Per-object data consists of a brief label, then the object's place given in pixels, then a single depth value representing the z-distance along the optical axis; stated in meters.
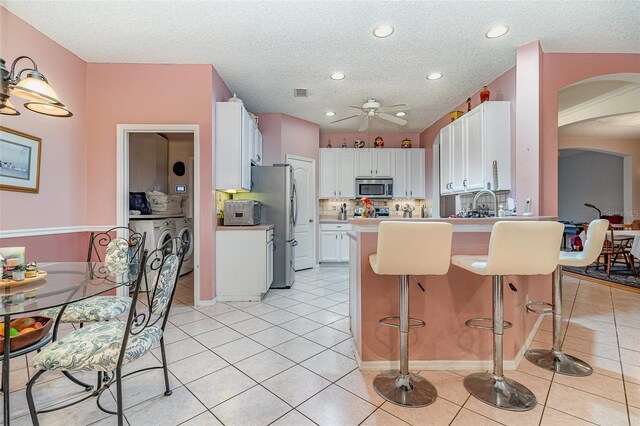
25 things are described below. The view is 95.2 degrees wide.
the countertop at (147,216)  3.96
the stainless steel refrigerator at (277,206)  4.20
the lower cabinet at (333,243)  5.84
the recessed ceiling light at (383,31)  2.65
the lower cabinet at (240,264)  3.56
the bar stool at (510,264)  1.61
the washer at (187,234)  4.94
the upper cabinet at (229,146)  3.58
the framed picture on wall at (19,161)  2.40
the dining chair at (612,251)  4.81
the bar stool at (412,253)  1.62
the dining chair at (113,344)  1.36
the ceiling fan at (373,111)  4.03
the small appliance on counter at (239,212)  3.72
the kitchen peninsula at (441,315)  2.08
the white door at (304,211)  5.29
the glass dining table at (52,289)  1.30
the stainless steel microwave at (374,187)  6.03
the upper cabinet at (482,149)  3.38
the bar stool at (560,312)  2.07
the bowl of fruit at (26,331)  1.51
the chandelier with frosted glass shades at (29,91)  1.62
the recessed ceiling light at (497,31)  2.64
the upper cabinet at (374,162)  6.08
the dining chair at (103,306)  1.95
